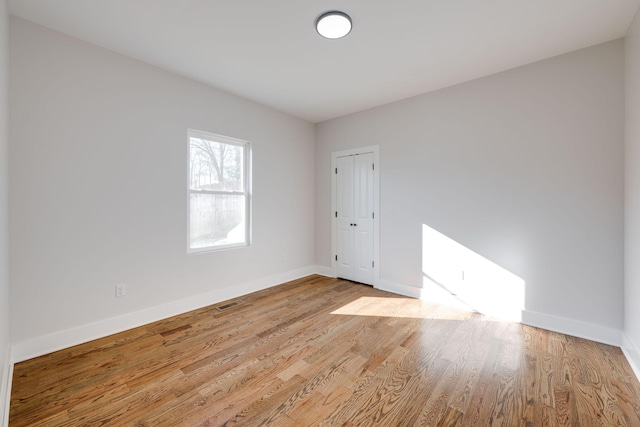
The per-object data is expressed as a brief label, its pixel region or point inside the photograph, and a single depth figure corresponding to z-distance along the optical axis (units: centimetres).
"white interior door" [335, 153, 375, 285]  421
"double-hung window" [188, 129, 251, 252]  334
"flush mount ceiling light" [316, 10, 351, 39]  212
